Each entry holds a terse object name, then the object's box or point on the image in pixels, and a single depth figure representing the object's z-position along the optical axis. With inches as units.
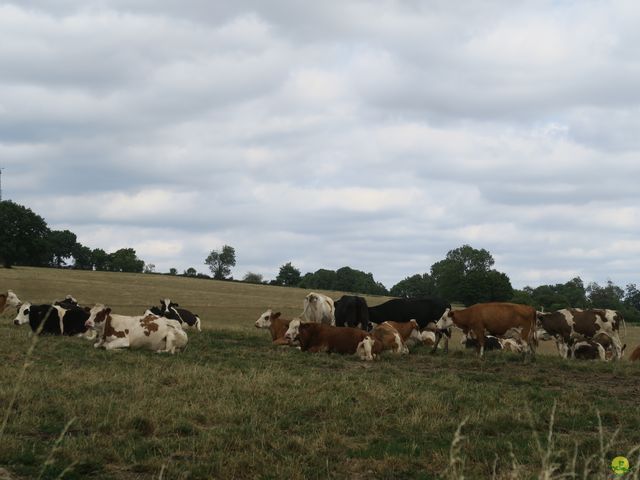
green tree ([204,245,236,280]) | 6468.5
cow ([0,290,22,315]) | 1141.1
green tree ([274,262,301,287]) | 5344.5
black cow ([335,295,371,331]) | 904.3
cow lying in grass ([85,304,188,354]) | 663.8
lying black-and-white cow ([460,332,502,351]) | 911.7
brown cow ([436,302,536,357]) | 771.4
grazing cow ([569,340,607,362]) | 896.9
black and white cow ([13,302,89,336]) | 778.8
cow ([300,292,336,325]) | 966.4
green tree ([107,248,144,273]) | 5147.6
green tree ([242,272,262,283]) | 5767.7
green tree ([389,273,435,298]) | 5236.2
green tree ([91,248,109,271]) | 5182.1
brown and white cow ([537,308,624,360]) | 896.3
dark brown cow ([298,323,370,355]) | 707.4
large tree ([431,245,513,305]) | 3555.6
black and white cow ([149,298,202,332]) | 1012.5
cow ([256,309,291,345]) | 859.4
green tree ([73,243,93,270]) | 5113.2
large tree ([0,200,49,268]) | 3149.6
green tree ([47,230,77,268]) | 4992.6
